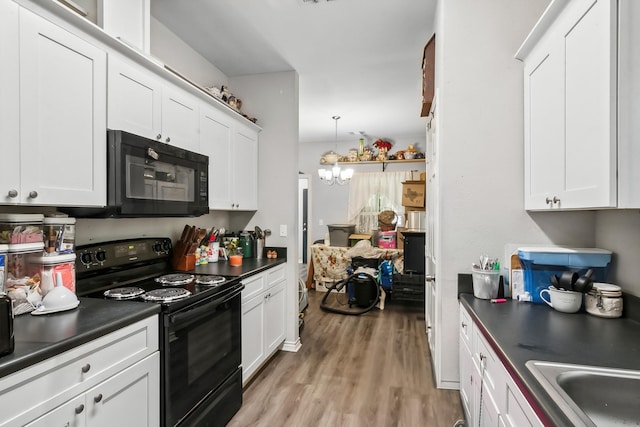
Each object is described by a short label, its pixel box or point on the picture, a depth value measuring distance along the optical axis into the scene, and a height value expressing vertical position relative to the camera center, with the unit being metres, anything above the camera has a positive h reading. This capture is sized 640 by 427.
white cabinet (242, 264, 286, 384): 2.32 -0.85
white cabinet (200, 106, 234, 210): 2.41 +0.48
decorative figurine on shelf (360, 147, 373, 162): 6.11 +1.10
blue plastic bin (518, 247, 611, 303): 1.60 -0.26
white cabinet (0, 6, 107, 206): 1.20 +0.40
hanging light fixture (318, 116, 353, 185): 5.24 +0.65
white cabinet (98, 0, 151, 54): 1.59 +1.01
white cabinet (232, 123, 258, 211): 2.82 +0.41
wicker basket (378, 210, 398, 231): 5.63 -0.13
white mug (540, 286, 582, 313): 1.55 -0.42
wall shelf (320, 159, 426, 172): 5.85 +0.96
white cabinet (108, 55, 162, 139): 1.60 +0.61
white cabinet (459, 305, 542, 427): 1.01 -0.69
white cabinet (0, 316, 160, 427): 0.94 -0.60
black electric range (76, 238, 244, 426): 1.53 -0.57
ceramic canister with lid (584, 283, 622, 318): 1.48 -0.40
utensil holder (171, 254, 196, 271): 2.33 -0.37
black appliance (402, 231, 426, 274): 4.07 -0.50
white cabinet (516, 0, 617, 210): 1.09 +0.44
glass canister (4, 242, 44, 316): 1.26 -0.27
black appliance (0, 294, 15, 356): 0.92 -0.33
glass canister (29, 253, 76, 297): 1.38 -0.25
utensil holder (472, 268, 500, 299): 1.83 -0.40
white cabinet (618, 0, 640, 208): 1.03 +0.36
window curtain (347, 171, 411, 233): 5.98 +0.31
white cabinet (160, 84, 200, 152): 1.99 +0.62
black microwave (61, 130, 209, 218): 1.58 +0.18
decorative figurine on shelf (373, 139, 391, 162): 6.00 +1.21
